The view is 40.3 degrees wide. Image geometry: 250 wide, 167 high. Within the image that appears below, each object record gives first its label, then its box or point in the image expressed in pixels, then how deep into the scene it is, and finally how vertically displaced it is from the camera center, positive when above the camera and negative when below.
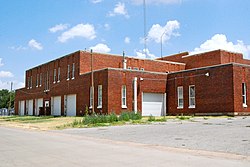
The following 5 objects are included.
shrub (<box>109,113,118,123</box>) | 28.22 -1.36
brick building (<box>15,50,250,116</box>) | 33.91 +1.89
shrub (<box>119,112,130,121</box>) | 28.94 -1.30
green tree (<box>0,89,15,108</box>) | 122.57 +0.95
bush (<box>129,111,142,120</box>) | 29.93 -1.26
